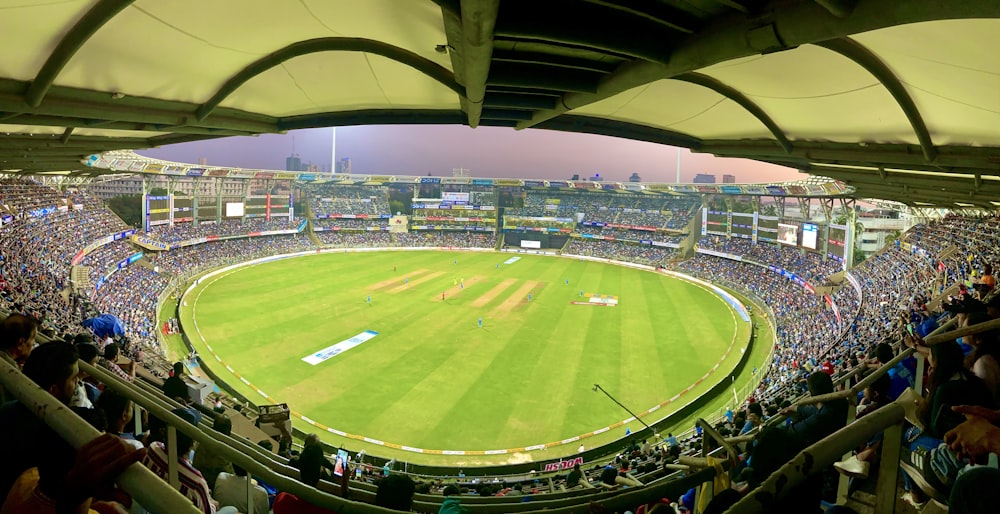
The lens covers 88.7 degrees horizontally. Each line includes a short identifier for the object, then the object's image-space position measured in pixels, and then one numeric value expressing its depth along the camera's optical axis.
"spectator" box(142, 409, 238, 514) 3.24
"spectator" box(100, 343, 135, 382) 6.43
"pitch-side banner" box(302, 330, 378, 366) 25.17
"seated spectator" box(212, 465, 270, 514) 3.91
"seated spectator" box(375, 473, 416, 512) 2.89
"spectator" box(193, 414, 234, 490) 4.68
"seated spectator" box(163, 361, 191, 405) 7.25
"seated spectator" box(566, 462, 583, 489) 11.33
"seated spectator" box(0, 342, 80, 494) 1.99
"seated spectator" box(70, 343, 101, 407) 4.09
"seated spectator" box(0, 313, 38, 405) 3.21
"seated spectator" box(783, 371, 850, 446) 3.62
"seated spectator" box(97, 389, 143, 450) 3.71
